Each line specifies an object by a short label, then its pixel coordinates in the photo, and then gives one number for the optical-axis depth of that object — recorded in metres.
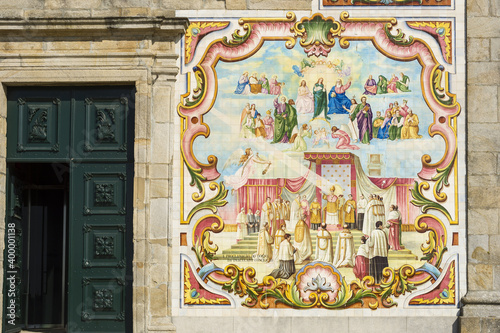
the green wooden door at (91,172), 11.08
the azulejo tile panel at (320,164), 10.93
